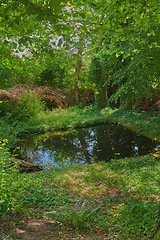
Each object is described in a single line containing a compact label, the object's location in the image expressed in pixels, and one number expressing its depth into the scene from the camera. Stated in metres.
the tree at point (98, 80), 14.40
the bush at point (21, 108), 11.62
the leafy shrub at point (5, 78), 10.15
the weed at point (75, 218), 2.83
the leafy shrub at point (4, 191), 2.38
